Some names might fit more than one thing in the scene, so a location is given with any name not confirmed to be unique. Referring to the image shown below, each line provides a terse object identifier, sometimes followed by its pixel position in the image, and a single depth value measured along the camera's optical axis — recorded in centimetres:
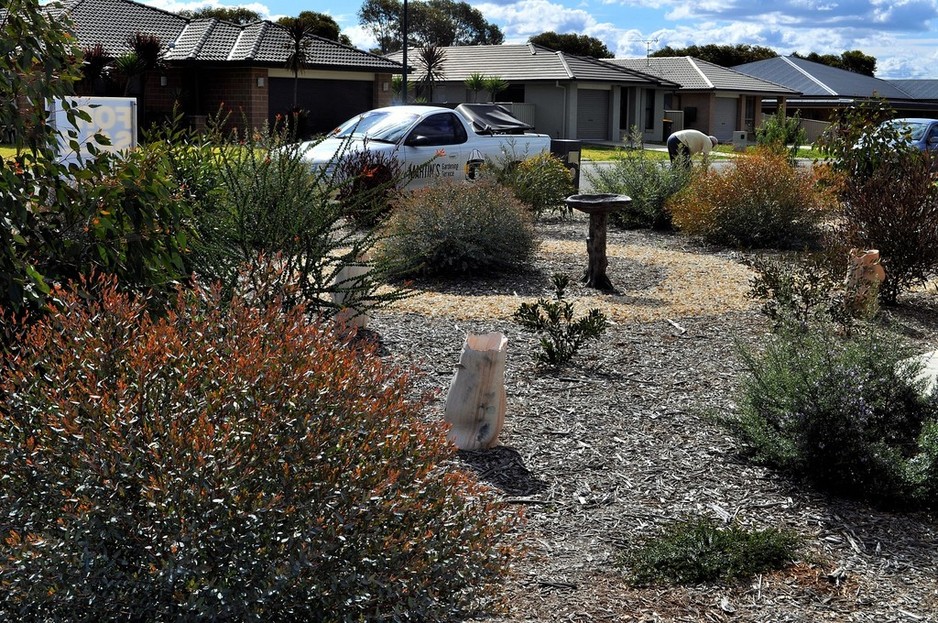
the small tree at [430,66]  4922
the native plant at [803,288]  869
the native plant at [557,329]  744
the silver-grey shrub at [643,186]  1581
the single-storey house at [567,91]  4750
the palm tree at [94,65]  3219
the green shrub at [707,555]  438
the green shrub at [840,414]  525
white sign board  994
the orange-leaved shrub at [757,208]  1410
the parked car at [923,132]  3061
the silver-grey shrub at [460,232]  1120
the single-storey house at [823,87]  5762
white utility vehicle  1705
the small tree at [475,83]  4844
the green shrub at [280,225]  678
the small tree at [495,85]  4791
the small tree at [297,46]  3638
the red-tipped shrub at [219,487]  276
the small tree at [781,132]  2866
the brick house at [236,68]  3706
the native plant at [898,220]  1035
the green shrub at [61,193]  454
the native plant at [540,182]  1587
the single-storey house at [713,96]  5281
